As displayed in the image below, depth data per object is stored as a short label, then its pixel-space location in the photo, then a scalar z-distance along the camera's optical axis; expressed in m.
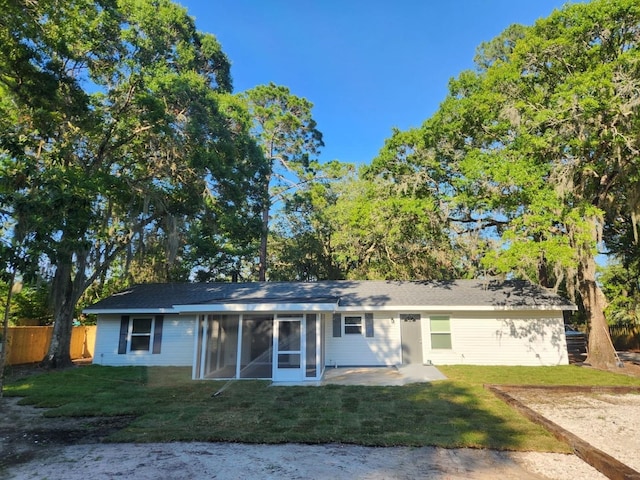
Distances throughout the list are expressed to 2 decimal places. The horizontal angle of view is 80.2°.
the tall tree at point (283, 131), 22.69
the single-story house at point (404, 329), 13.29
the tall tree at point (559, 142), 10.35
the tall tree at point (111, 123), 10.13
